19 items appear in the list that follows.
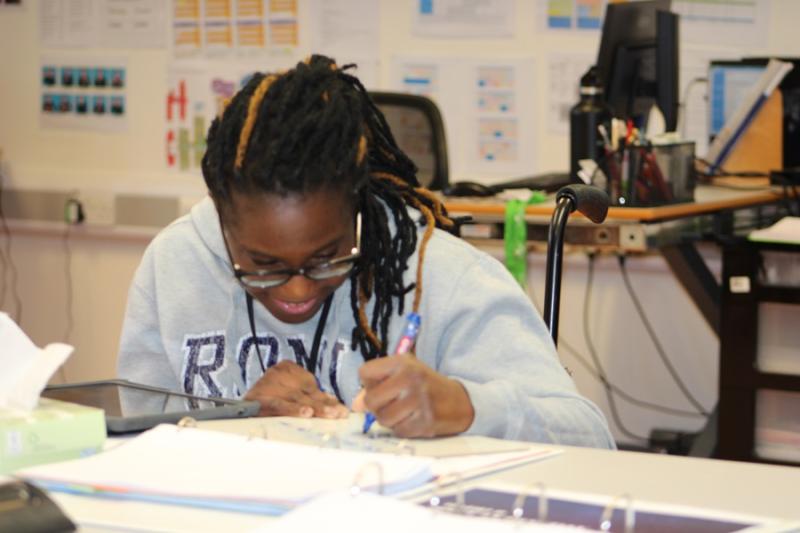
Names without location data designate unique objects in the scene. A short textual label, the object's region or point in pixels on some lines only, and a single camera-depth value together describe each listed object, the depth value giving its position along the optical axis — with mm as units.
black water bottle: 3174
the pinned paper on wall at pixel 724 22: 3655
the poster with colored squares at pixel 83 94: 4500
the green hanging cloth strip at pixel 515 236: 2869
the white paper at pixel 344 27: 4055
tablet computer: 1323
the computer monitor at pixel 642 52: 3328
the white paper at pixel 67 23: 4531
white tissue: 1201
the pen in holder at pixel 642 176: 2920
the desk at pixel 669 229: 2797
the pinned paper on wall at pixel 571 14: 3793
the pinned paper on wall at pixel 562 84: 3828
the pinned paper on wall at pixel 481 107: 3918
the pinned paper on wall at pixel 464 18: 3898
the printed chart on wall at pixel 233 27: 4207
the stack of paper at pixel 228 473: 1065
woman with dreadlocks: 1472
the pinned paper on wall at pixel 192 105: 4324
